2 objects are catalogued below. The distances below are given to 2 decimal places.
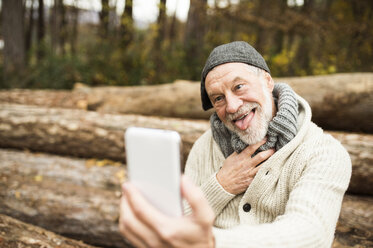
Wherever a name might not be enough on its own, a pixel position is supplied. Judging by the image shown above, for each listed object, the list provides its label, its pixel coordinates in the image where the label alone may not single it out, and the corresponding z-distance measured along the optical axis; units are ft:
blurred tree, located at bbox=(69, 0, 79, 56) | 40.04
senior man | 4.11
